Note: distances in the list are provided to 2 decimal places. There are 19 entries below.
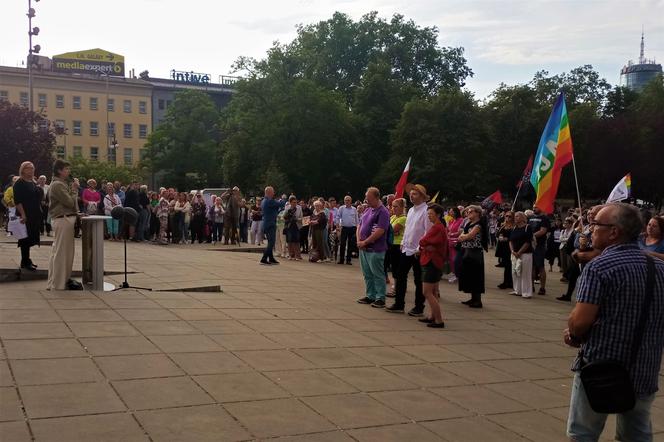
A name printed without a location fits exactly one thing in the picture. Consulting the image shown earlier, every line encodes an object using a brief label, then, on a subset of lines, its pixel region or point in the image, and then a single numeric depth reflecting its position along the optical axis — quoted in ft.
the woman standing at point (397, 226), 35.55
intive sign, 343.05
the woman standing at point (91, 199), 59.62
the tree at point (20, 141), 100.94
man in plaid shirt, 11.30
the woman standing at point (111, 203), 60.70
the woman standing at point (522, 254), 43.47
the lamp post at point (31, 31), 100.63
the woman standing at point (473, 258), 37.22
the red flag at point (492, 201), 88.02
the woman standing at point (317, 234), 61.00
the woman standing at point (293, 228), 59.98
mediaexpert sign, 304.50
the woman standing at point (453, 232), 47.64
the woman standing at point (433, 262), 28.78
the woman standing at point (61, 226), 28.86
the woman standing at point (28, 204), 31.17
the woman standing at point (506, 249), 48.01
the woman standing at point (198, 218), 70.74
